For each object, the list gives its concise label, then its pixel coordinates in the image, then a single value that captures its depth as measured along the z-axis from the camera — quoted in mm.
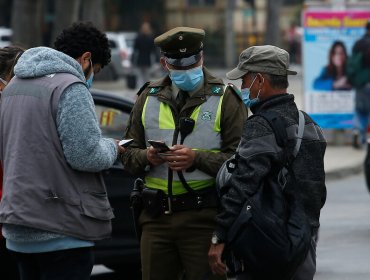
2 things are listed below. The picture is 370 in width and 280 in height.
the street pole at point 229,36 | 80315
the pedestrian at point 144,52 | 46160
